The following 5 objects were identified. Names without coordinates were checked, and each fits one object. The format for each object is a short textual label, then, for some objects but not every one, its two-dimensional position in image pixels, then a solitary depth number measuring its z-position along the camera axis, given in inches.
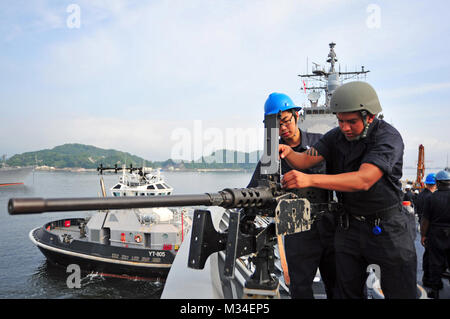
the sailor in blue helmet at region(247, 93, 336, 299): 120.7
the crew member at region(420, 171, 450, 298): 199.3
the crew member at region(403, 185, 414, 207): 526.6
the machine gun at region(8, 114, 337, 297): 87.0
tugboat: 703.1
